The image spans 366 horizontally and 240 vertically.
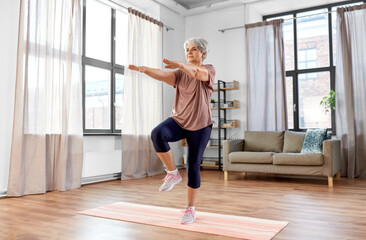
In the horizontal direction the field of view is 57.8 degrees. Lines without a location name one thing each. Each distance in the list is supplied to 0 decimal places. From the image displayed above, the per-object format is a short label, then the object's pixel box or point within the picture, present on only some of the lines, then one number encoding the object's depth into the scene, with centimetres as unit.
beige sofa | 417
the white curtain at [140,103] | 504
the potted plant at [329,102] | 518
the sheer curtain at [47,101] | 356
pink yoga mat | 208
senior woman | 218
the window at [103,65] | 483
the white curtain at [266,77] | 554
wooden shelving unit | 588
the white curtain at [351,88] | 500
